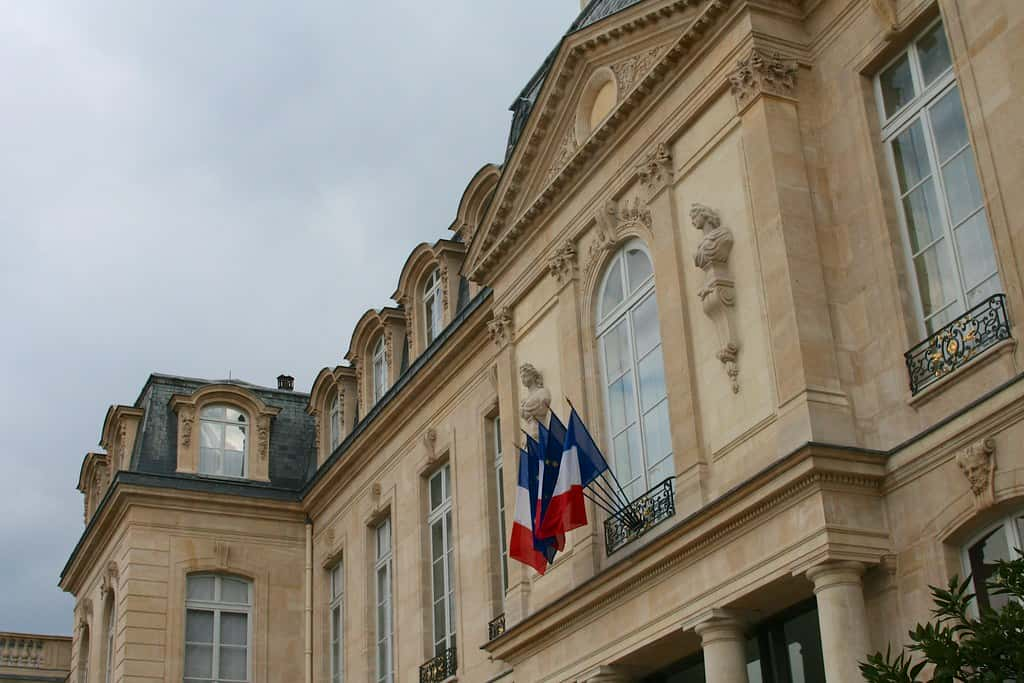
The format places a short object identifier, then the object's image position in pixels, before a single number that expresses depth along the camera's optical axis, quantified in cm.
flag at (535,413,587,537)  1323
